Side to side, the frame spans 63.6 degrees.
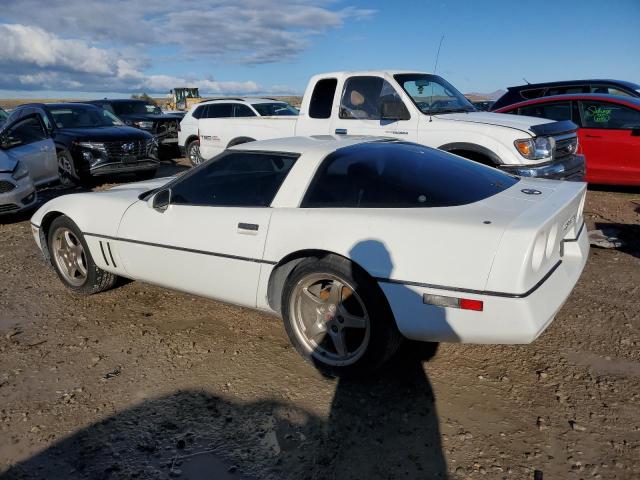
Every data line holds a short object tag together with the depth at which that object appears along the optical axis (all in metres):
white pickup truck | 5.83
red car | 7.59
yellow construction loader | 32.03
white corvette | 2.59
